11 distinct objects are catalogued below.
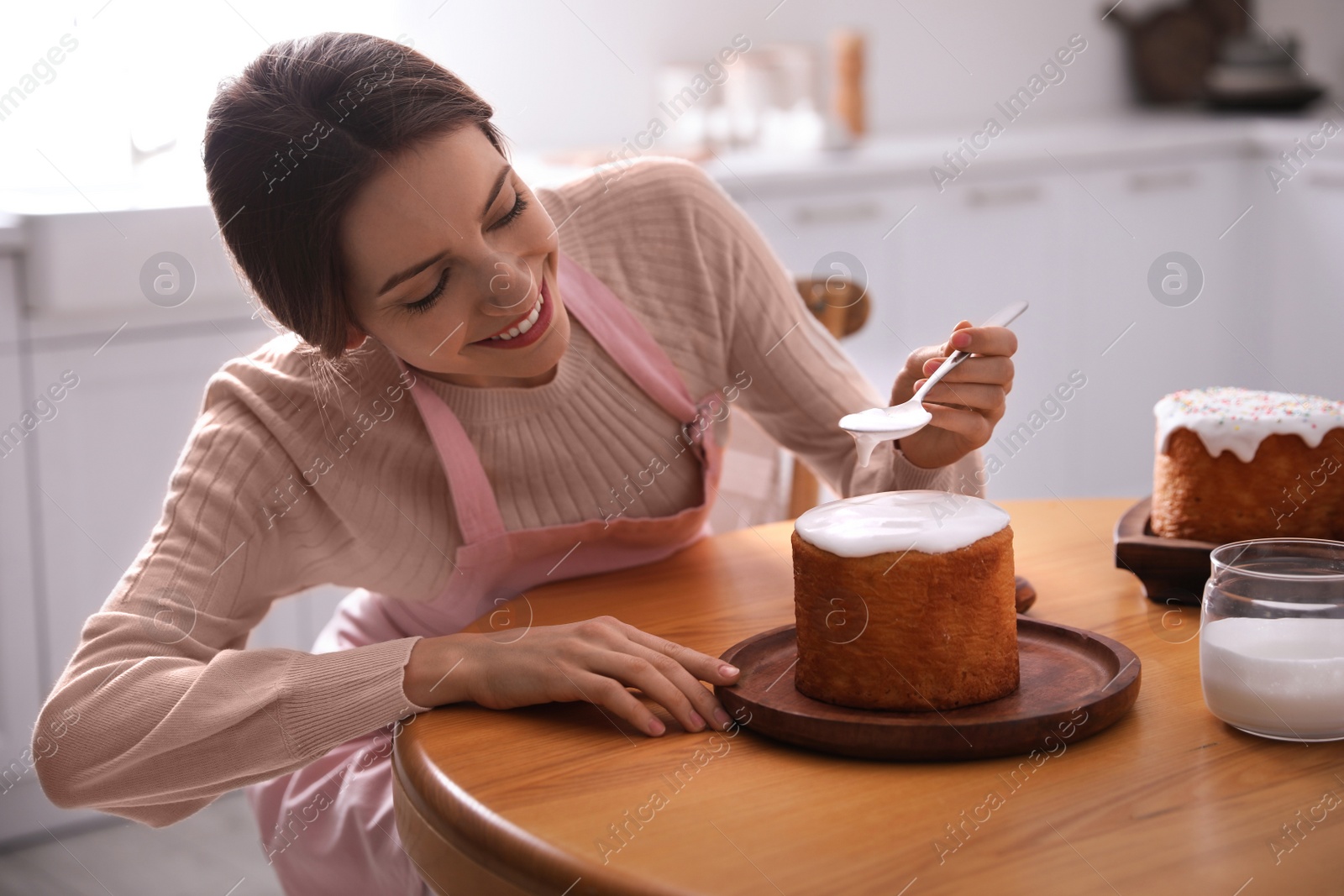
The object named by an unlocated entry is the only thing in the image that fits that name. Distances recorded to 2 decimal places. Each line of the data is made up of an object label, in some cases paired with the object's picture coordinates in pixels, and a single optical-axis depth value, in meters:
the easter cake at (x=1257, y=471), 1.04
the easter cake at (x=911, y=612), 0.82
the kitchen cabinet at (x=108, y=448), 2.15
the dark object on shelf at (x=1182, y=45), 3.83
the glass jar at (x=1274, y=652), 0.78
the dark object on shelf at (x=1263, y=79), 3.50
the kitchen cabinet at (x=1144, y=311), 3.23
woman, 0.98
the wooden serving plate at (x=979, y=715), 0.78
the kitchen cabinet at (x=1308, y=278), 3.19
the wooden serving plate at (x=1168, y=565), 1.04
